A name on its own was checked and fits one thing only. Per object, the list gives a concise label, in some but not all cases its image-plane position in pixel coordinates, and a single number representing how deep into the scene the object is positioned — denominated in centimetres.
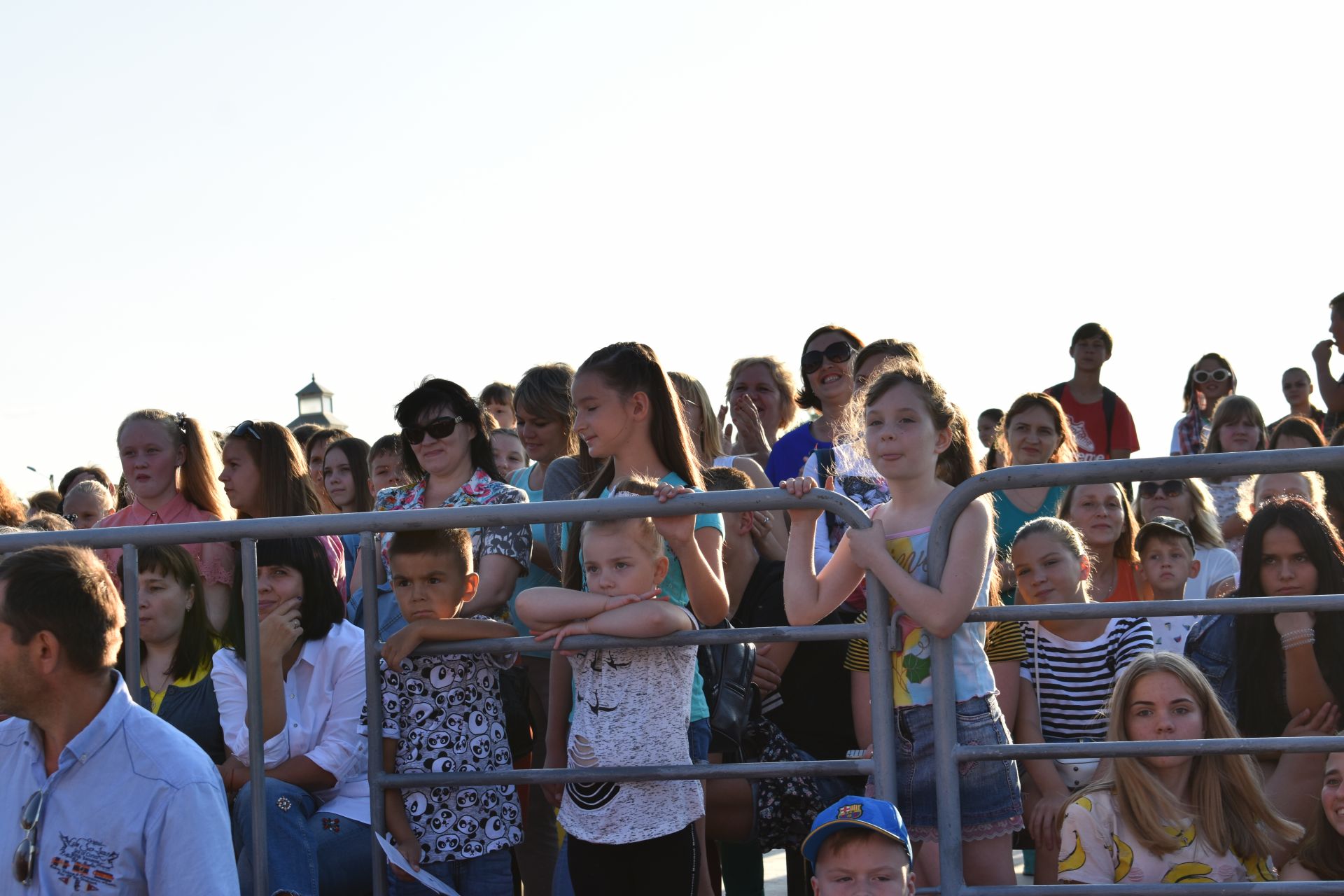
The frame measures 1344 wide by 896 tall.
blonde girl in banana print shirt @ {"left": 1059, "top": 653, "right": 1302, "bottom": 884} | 837
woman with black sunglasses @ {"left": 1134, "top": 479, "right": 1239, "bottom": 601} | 1336
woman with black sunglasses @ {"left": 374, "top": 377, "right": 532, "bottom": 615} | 1109
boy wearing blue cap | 736
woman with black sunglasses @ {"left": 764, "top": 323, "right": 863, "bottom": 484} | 1278
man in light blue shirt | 690
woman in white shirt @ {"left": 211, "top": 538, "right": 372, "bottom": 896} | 925
